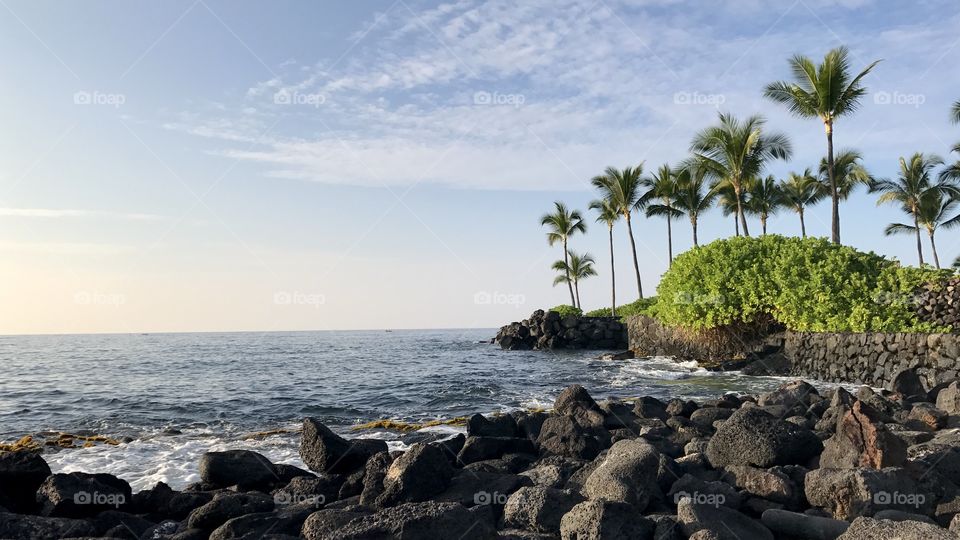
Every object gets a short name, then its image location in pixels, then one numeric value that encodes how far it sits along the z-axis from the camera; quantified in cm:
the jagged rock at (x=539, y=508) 573
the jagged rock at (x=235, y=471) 842
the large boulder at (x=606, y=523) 509
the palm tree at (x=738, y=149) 3378
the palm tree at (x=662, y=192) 4518
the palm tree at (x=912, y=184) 4469
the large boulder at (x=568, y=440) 895
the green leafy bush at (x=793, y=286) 1966
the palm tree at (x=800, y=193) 4844
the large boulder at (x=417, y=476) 698
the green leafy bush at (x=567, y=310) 5356
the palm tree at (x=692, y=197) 4453
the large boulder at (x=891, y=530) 452
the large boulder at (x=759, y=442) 720
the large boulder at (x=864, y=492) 574
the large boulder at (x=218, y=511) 654
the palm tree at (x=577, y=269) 6366
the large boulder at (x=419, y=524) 491
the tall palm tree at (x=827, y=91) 2678
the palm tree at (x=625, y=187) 4597
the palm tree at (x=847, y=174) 3859
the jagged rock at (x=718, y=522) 512
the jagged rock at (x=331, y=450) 895
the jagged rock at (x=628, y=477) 618
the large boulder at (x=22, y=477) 782
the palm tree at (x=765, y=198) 4712
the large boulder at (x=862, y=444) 673
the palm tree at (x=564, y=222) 5959
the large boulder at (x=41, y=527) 619
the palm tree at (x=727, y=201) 4142
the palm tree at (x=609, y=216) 5203
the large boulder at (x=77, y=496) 725
